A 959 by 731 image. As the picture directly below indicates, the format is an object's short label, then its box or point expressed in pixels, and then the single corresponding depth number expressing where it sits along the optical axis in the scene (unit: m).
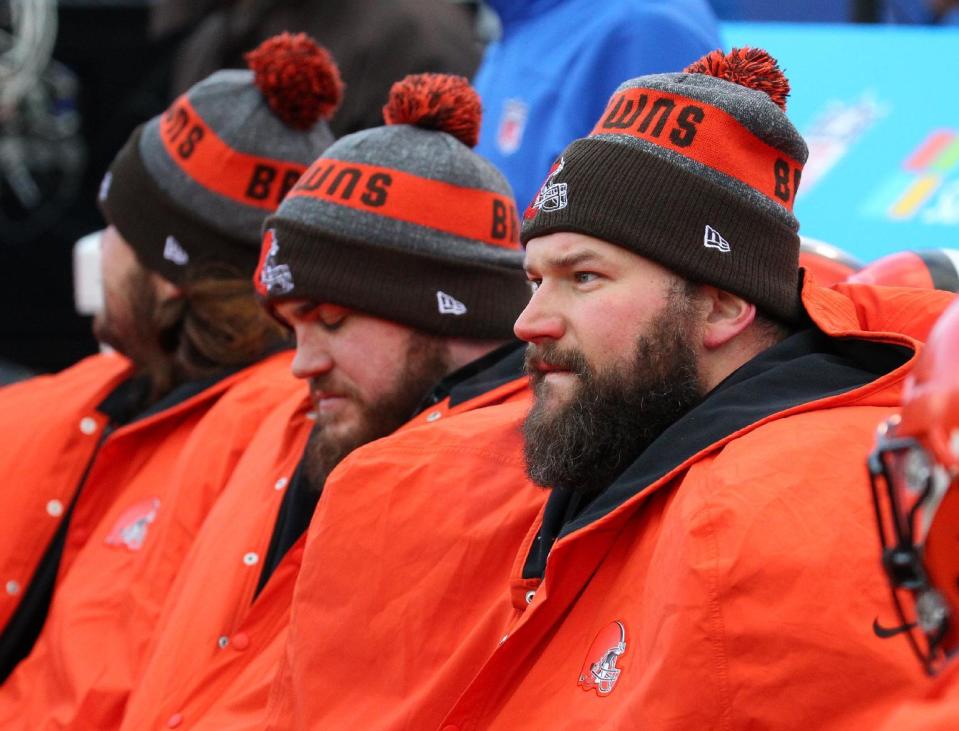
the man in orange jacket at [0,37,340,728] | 7.30
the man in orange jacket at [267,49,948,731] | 3.59
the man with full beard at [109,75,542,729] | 6.09
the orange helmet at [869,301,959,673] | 2.64
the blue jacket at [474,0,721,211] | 7.63
